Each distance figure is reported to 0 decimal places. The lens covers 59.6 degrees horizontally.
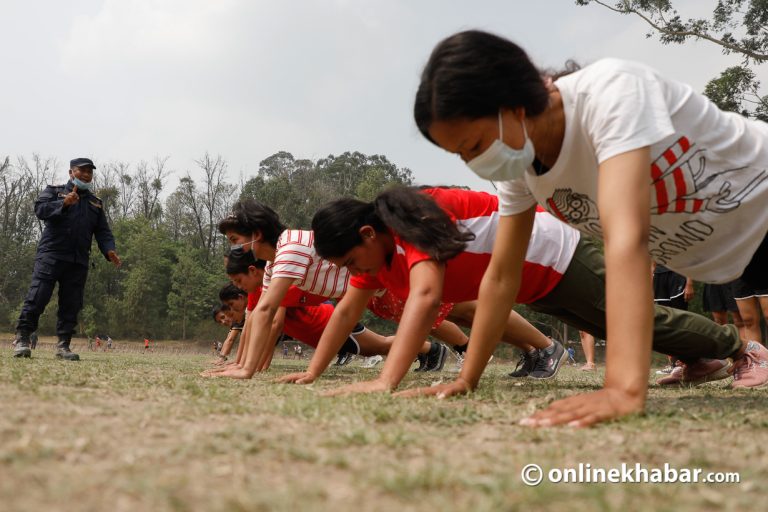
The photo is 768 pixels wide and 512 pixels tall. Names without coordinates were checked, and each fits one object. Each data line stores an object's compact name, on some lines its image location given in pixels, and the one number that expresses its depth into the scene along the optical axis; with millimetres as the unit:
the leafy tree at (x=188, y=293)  38094
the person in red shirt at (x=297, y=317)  5785
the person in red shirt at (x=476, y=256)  3182
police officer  6359
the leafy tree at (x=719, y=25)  16094
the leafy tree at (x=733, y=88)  17766
